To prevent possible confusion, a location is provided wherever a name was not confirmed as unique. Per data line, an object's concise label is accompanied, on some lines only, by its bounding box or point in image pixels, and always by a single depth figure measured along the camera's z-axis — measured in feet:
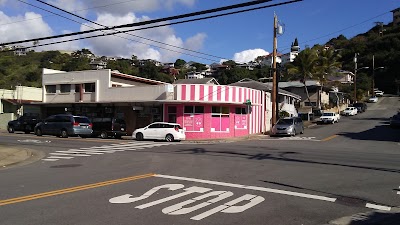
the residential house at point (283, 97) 155.02
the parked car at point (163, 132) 99.19
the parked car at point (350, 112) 207.31
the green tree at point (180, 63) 582.35
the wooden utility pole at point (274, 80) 122.62
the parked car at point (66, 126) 101.04
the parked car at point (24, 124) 122.11
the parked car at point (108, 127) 105.81
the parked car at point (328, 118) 161.27
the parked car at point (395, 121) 133.71
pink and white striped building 112.57
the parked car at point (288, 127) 115.55
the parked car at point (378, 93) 323.06
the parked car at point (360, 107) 224.64
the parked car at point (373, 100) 280.88
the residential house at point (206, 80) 180.12
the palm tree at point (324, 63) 198.80
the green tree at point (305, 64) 190.19
